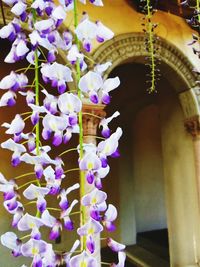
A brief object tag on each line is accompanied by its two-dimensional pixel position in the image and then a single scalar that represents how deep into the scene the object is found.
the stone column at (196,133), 3.65
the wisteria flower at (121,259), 0.57
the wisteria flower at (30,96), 0.65
